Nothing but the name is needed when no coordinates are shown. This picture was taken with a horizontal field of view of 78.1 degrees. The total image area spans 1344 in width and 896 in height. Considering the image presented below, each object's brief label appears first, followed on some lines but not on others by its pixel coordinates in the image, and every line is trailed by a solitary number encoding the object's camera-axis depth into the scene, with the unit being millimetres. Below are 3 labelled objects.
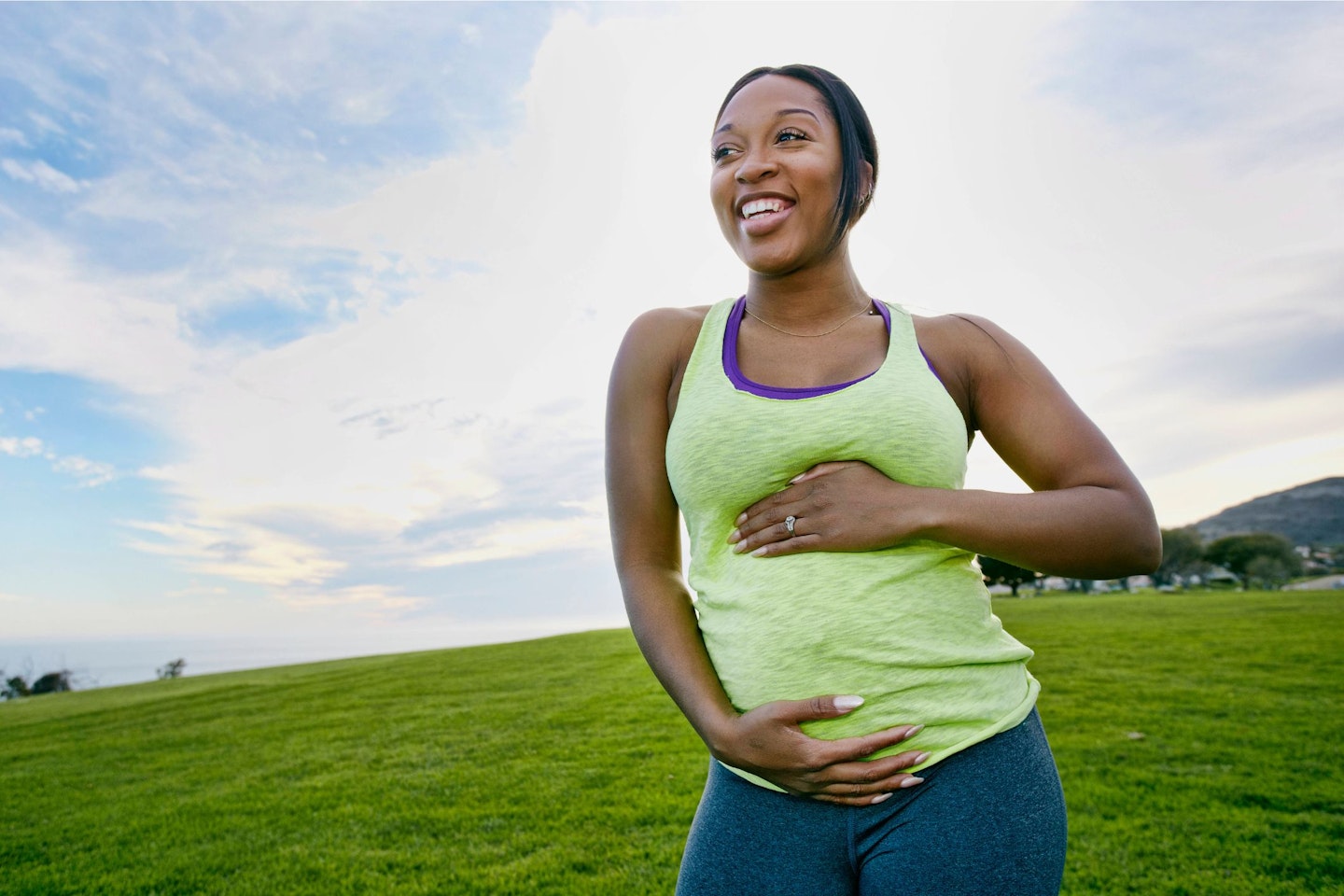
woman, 1484
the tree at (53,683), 29031
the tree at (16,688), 28859
